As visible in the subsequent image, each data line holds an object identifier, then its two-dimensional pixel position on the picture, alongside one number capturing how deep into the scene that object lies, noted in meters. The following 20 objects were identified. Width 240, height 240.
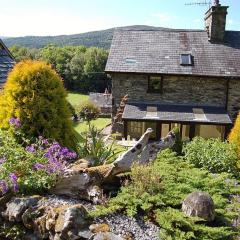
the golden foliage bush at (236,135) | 8.25
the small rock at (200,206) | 4.80
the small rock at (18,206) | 4.99
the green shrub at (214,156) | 7.79
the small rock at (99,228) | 4.49
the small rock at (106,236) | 4.28
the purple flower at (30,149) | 5.57
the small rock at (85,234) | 4.42
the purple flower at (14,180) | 5.06
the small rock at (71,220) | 4.49
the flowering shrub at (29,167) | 5.28
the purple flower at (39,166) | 5.28
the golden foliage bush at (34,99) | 6.39
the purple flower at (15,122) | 6.11
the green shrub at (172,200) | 4.61
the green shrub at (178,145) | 8.59
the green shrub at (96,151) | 6.89
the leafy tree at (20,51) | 79.05
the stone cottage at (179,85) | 16.87
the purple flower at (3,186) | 5.09
